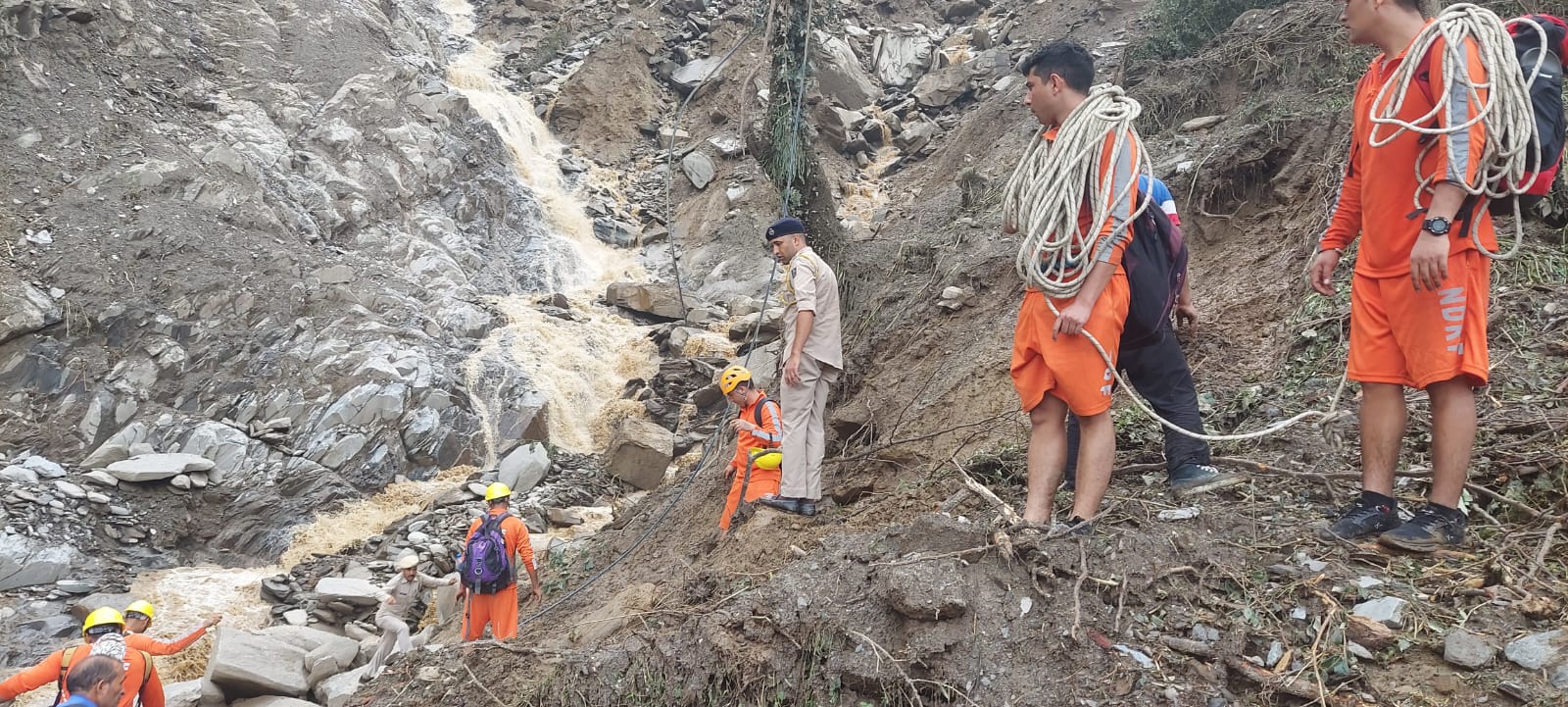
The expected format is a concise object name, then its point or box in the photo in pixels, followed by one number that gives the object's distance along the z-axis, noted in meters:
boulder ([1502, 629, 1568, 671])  2.13
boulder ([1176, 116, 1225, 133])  8.99
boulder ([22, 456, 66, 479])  9.47
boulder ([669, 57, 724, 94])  20.48
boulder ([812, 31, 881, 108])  18.88
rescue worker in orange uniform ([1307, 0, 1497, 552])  2.57
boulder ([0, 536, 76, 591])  8.17
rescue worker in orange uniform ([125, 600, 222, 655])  5.30
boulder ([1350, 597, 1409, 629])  2.38
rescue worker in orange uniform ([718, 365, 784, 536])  5.75
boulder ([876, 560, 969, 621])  2.66
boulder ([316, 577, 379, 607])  7.88
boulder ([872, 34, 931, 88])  20.27
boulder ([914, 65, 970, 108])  18.69
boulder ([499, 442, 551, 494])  10.47
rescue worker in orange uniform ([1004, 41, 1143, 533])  3.09
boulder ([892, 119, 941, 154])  17.73
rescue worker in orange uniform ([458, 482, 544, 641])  5.84
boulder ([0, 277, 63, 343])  10.89
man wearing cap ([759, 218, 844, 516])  5.01
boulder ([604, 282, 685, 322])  14.14
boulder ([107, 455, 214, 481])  9.58
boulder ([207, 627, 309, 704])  5.84
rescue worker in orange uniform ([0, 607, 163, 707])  4.82
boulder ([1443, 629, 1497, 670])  2.19
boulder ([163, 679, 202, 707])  5.91
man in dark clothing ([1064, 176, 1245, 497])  3.48
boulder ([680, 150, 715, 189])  17.86
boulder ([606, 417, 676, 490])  10.35
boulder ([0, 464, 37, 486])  9.18
